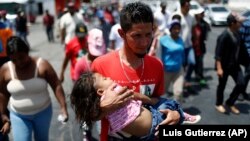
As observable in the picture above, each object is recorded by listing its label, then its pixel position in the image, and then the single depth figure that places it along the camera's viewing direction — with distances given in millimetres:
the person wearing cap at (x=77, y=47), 5105
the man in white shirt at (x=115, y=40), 6784
